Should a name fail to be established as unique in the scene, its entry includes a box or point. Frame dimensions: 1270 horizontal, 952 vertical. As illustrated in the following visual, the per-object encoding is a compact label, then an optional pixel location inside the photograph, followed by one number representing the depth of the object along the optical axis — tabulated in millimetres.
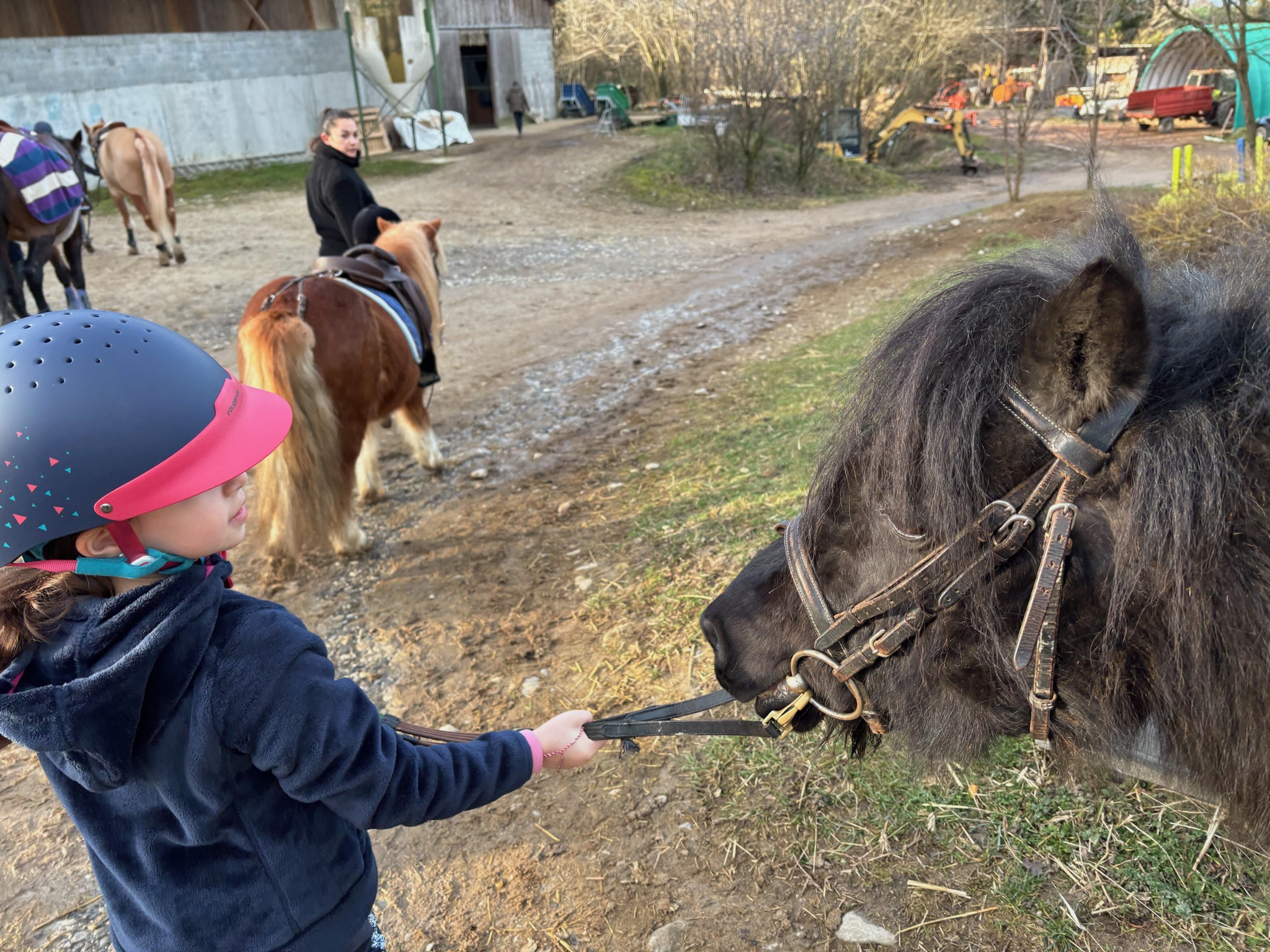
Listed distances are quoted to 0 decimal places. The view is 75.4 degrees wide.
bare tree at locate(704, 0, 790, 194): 18125
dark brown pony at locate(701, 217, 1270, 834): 1401
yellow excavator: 21469
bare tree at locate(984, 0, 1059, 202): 13484
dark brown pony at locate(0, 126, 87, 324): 8023
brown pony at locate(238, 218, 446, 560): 4148
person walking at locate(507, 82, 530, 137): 26047
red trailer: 25875
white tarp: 23781
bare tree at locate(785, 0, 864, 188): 18406
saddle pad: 5039
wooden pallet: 23203
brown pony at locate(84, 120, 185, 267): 11797
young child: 1319
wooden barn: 17750
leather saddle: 5047
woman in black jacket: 6344
